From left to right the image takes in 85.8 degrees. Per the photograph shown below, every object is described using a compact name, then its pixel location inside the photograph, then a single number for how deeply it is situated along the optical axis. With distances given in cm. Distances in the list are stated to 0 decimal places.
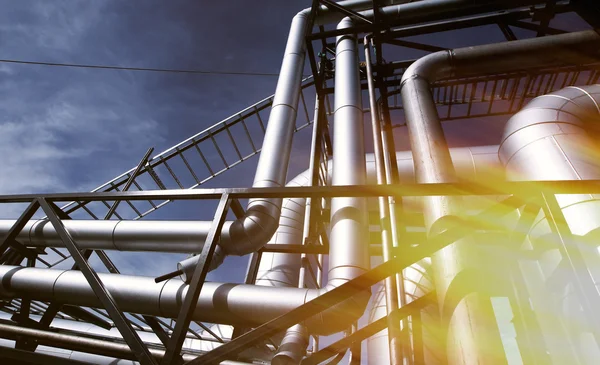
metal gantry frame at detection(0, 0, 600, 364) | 214
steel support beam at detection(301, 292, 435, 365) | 289
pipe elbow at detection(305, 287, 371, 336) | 302
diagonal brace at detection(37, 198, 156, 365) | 230
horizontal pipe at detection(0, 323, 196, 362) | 258
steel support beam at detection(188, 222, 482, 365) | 212
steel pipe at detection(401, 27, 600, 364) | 231
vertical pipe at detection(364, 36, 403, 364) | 284
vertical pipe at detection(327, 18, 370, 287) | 340
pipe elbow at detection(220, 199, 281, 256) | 390
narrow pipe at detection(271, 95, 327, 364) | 314
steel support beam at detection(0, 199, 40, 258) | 344
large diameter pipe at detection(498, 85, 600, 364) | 302
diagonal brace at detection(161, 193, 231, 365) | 222
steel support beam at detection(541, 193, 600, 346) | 169
